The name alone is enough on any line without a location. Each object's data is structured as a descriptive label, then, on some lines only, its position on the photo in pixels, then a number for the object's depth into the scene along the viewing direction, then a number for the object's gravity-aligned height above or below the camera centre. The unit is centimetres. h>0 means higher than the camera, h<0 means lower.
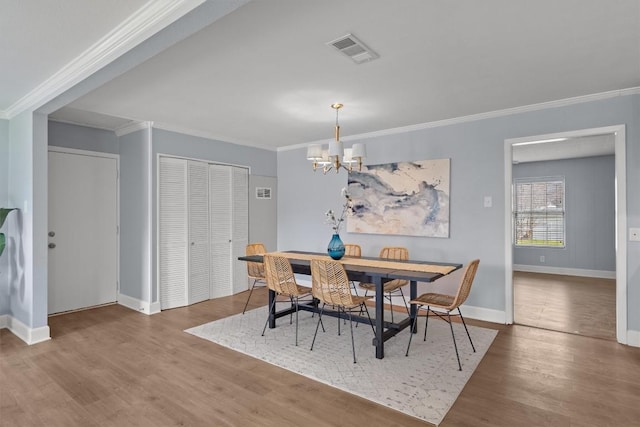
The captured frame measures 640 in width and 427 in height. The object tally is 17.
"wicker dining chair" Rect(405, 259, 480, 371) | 307 -81
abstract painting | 470 +18
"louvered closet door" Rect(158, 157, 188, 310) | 484 -28
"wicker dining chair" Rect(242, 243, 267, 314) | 450 -69
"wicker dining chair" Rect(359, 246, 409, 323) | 406 -55
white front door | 459 -25
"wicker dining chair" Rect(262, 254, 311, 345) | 357 -66
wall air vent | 621 +34
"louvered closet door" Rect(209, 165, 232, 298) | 546 -25
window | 765 -2
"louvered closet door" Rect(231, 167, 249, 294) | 577 -20
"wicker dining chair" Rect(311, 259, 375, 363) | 316 -65
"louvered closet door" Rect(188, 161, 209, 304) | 516 -29
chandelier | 355 +59
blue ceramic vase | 385 -39
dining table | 318 -55
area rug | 257 -130
